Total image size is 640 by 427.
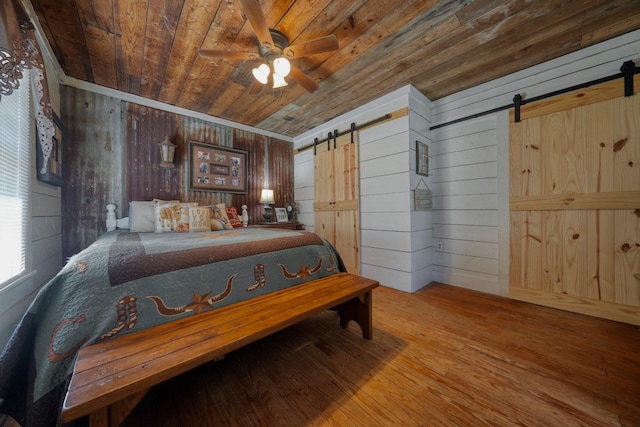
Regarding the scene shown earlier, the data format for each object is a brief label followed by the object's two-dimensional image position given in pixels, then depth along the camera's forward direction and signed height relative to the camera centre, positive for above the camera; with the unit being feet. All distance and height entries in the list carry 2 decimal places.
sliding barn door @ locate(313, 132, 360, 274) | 10.34 +0.80
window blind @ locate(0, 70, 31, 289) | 4.17 +0.70
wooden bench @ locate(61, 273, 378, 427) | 2.31 -1.81
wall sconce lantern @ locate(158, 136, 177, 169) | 9.21 +2.54
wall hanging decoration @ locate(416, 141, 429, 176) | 8.74 +2.15
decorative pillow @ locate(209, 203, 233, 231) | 8.46 -0.24
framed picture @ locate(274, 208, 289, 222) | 12.82 -0.15
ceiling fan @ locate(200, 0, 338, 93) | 5.05 +4.07
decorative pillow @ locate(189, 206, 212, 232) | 7.72 -0.22
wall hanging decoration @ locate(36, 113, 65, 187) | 5.65 +1.47
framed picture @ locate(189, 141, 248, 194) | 10.15 +2.17
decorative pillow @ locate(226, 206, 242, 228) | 9.89 -0.24
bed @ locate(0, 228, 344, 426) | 2.72 -1.32
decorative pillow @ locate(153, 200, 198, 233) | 7.54 -0.14
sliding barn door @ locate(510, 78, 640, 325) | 6.01 +0.21
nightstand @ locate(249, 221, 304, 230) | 11.48 -0.67
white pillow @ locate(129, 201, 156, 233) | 7.81 -0.17
